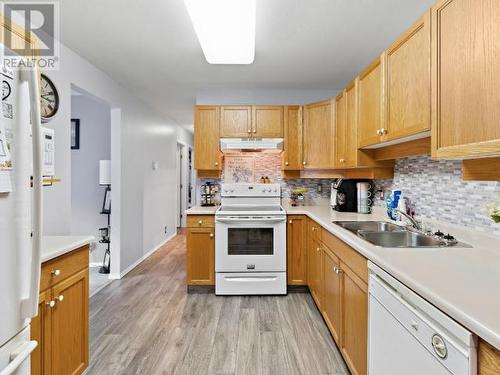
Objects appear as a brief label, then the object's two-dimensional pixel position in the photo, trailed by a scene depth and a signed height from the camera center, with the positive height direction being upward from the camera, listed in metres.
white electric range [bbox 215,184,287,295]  2.93 -0.70
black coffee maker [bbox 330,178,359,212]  2.99 -0.11
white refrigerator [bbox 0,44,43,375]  0.86 -0.09
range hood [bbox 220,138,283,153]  3.27 +0.50
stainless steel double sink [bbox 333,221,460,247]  1.68 -0.32
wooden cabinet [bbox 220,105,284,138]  3.38 +0.80
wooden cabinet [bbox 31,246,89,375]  1.28 -0.69
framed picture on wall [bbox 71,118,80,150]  3.64 +0.70
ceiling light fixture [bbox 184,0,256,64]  1.64 +1.08
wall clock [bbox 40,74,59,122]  2.10 +0.68
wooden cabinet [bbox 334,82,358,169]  2.48 +0.56
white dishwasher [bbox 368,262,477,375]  0.77 -0.50
